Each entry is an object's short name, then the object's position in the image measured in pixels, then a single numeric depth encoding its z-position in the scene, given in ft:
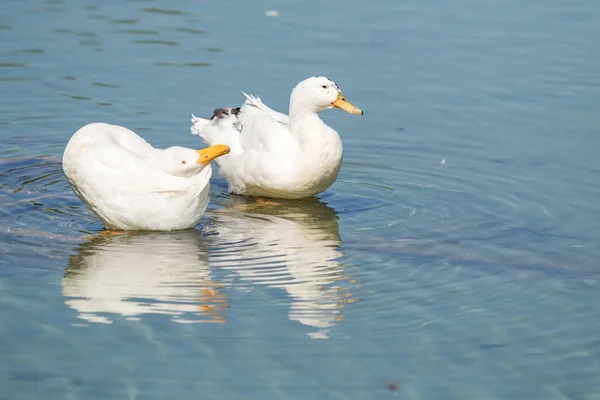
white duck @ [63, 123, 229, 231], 53.67
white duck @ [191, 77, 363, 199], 61.87
